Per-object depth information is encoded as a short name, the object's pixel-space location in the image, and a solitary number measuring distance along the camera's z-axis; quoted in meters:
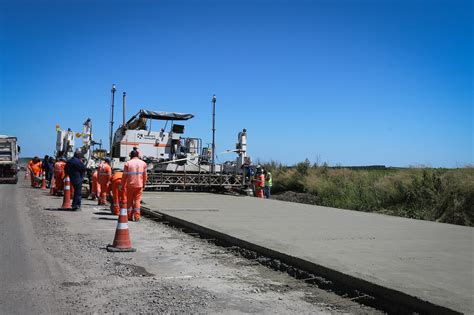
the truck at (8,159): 30.62
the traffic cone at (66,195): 14.38
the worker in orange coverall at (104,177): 15.86
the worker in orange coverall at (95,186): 17.61
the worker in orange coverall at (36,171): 27.89
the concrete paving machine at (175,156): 22.50
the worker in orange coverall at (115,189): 13.22
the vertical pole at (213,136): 21.94
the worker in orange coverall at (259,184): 22.34
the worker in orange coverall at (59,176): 19.89
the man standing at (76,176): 14.17
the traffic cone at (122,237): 8.11
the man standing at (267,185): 23.71
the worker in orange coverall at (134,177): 11.24
